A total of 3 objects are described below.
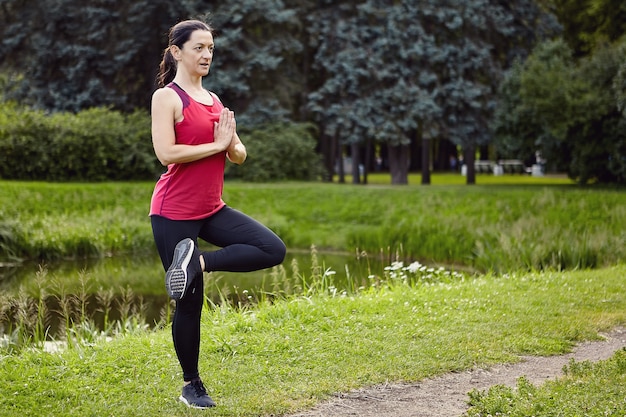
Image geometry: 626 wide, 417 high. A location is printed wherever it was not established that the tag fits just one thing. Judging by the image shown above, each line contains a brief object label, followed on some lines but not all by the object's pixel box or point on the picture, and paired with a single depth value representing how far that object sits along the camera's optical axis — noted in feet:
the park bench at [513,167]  155.63
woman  16.67
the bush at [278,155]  91.04
